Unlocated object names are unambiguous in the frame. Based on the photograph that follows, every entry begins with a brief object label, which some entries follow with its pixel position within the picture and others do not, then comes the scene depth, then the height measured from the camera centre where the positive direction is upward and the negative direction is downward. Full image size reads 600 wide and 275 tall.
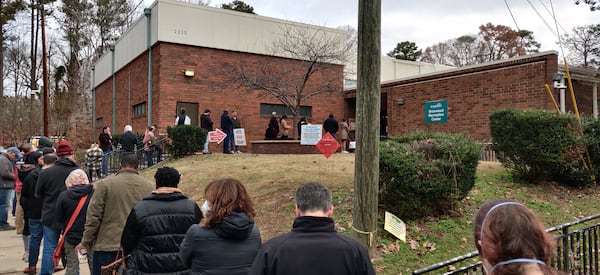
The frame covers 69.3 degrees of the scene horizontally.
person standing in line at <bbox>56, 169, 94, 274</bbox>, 4.81 -0.87
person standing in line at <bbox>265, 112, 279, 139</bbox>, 18.34 +0.22
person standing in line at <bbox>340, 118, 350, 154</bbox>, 19.34 +0.07
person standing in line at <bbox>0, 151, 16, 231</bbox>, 9.02 -1.17
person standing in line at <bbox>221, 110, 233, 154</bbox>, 16.56 +0.13
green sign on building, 17.25 +0.94
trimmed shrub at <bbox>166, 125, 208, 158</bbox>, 15.47 -0.23
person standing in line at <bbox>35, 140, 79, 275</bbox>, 5.51 -0.88
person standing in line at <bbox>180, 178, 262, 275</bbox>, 2.96 -0.74
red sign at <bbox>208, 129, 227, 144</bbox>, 15.39 -0.11
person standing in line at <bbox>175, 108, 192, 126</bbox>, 16.58 +0.49
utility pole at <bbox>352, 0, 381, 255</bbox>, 5.12 +0.27
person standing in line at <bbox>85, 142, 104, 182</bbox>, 14.70 -0.98
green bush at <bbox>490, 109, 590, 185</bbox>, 8.54 -0.20
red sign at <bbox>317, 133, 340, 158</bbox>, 8.46 -0.22
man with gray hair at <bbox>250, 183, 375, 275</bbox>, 2.29 -0.62
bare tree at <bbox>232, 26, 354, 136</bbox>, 18.87 +3.32
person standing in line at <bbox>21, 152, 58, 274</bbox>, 6.05 -1.10
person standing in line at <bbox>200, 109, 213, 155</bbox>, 16.58 +0.45
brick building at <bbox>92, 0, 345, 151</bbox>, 19.98 +3.33
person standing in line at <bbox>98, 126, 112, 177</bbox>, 16.28 -0.33
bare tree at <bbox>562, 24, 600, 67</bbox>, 30.08 +6.48
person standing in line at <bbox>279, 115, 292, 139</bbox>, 18.33 +0.23
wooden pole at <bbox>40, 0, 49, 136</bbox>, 20.64 +3.15
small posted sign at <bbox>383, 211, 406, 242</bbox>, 5.82 -1.25
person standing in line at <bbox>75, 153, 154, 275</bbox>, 4.28 -0.83
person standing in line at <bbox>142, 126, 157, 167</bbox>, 16.34 -0.48
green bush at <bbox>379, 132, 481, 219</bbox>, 6.39 -0.59
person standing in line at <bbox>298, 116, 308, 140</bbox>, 17.98 +0.44
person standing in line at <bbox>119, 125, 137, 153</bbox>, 15.45 -0.31
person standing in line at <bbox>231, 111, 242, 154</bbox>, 17.53 +0.29
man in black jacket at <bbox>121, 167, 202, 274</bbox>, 3.50 -0.80
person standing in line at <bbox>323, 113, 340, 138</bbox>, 17.02 +0.32
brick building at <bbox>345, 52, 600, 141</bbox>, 14.23 +1.60
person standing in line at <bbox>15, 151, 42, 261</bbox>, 6.56 -1.03
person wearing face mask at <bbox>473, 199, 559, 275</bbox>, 1.65 -0.42
